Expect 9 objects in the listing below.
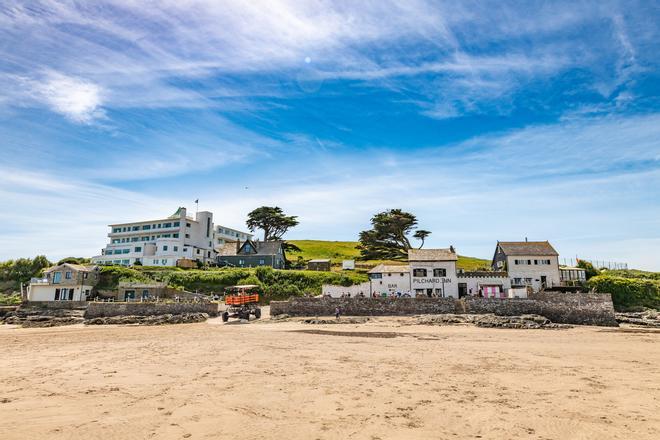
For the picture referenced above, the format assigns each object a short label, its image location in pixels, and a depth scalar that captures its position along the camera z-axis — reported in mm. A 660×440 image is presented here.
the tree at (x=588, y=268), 57875
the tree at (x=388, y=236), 84375
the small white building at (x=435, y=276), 49594
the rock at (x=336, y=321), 39031
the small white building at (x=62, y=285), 51906
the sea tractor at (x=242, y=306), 40438
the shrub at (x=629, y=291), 50000
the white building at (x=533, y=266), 53875
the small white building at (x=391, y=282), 50469
